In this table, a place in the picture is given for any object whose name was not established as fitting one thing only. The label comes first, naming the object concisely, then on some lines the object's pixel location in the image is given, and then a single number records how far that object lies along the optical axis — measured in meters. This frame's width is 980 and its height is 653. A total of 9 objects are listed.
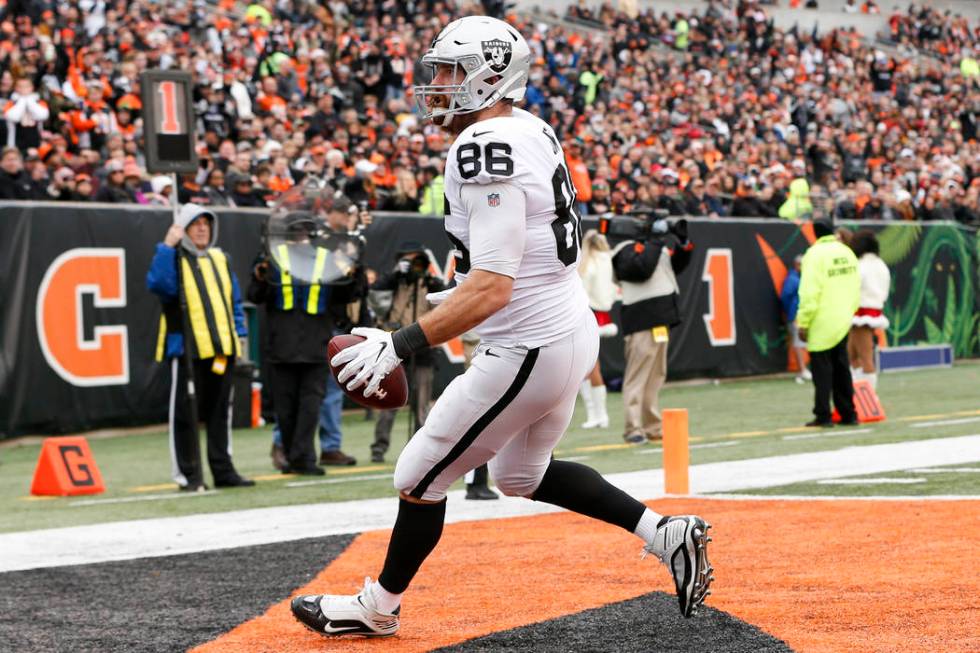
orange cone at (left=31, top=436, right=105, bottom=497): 10.77
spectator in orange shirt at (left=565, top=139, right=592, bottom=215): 20.91
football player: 4.73
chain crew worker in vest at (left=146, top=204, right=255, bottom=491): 10.48
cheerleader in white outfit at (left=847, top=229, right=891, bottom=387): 15.42
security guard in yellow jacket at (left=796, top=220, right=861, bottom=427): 14.13
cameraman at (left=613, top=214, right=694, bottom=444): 13.11
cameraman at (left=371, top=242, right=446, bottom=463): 12.06
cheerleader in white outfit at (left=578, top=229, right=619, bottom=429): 14.89
